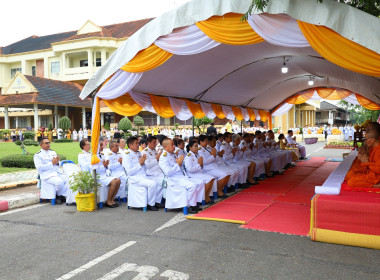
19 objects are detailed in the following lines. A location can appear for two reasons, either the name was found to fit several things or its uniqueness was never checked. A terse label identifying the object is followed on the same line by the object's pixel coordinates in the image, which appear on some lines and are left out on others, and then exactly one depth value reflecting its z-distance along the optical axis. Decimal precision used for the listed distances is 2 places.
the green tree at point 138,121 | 31.83
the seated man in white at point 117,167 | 7.22
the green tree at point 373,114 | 18.43
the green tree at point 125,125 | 29.14
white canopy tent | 4.48
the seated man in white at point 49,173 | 6.92
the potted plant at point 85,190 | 6.32
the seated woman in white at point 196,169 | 6.59
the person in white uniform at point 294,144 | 14.71
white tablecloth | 4.59
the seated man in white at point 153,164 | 6.62
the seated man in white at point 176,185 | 6.05
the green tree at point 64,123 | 29.37
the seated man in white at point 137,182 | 6.35
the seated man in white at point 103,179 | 6.72
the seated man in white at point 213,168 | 7.43
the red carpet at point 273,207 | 5.21
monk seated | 4.94
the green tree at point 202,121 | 28.02
